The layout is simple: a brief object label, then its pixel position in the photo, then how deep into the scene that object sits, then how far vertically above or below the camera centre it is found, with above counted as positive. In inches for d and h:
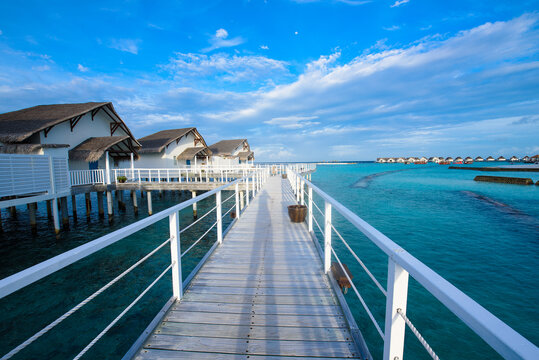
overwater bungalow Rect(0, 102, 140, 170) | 493.4 +71.7
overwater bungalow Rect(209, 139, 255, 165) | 1461.6 +52.3
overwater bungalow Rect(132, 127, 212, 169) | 978.1 +48.4
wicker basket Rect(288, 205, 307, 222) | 279.7 -62.0
